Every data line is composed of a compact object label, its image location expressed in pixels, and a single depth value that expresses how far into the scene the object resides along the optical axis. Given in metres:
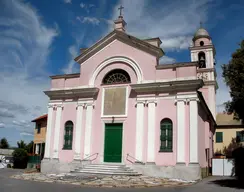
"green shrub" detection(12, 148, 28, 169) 21.16
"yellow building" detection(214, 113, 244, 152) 24.10
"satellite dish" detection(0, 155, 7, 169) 22.03
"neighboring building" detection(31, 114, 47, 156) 23.76
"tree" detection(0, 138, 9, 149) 55.12
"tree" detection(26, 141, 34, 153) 31.39
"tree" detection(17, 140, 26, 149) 35.24
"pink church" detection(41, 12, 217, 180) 13.44
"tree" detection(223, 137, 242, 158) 23.90
